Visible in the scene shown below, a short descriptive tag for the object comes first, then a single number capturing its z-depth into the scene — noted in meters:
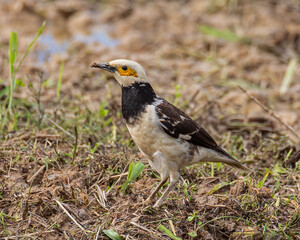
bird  8.78
